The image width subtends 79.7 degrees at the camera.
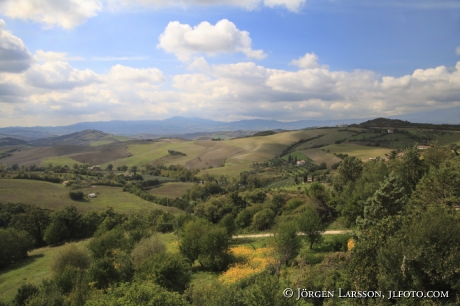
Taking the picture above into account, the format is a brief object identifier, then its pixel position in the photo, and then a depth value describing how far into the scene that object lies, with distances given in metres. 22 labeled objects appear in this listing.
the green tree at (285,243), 34.19
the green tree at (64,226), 65.38
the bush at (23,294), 29.62
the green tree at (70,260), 39.19
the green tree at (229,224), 55.62
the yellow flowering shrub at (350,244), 31.57
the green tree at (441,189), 28.53
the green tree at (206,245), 37.97
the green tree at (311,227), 38.47
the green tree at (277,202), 68.09
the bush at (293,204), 66.19
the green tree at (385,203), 29.80
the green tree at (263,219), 62.53
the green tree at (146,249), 36.22
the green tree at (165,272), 28.00
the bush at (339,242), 35.38
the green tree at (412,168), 43.75
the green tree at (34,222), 66.94
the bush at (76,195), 95.12
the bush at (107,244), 42.75
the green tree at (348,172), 60.28
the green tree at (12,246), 50.97
